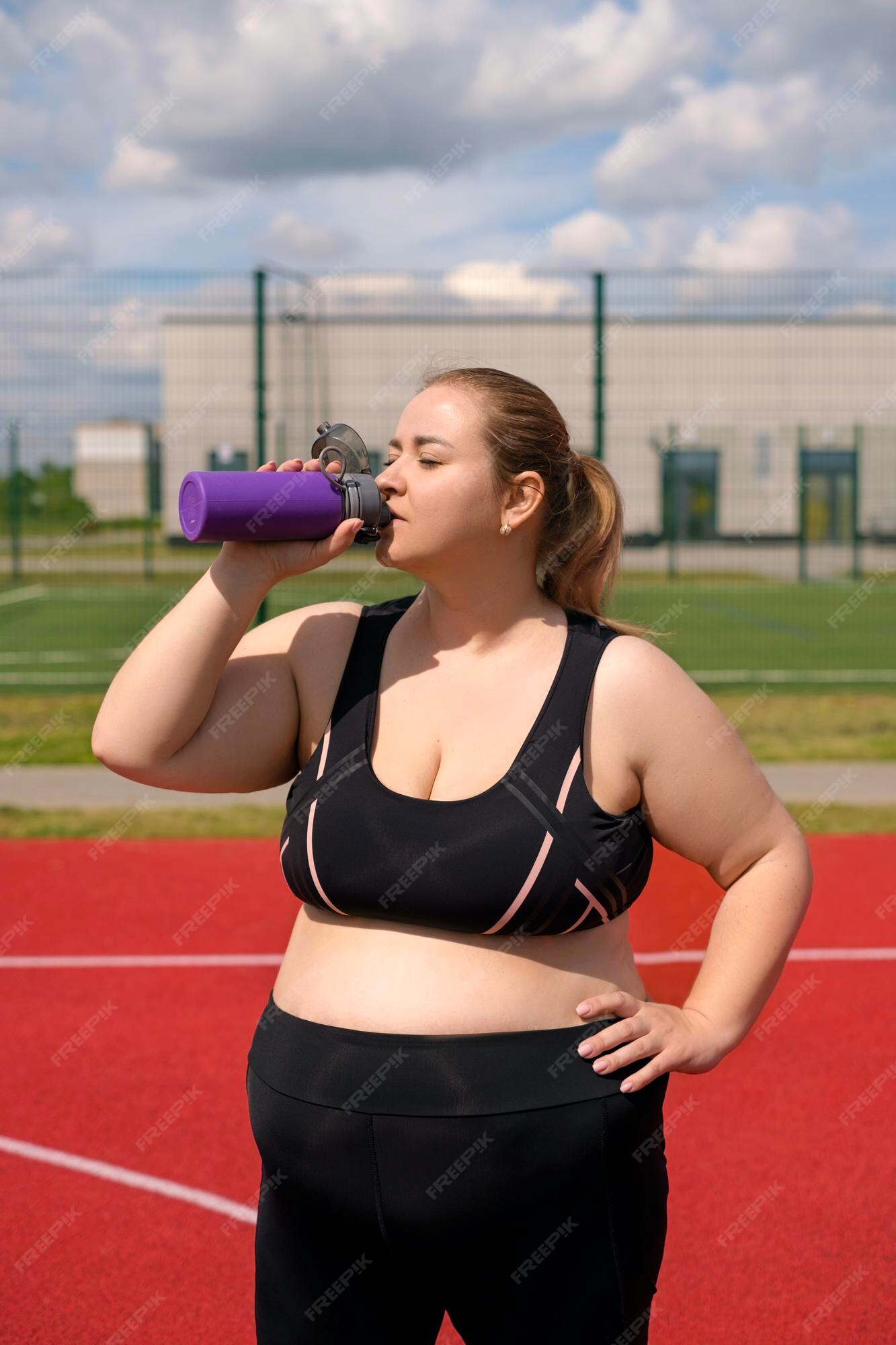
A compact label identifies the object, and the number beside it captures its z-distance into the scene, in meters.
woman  1.89
